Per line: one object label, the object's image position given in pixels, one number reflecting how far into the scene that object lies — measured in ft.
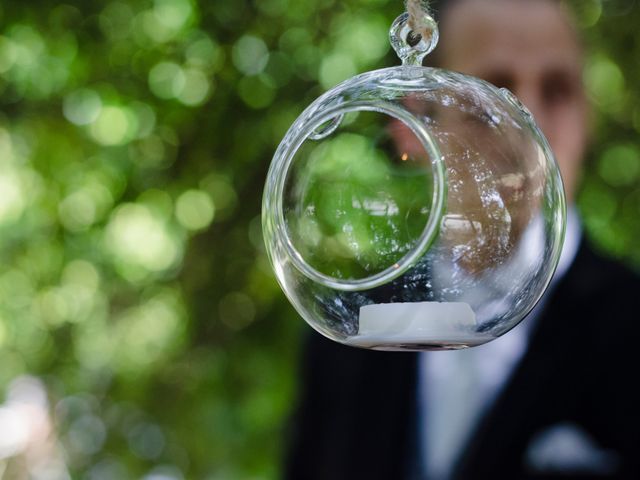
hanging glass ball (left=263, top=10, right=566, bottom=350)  2.19
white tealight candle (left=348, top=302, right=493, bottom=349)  2.20
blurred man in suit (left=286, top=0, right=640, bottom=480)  5.71
